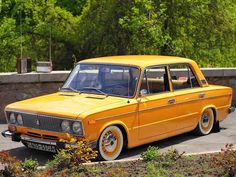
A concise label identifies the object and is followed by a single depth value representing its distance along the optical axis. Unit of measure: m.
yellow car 7.70
